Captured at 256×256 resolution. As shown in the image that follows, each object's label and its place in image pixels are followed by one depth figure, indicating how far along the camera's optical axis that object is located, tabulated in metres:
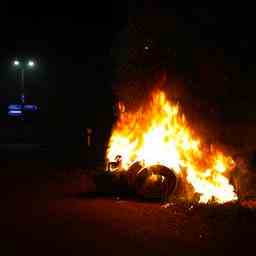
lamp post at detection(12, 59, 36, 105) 53.82
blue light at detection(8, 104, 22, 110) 57.32
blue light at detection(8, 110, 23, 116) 57.06
